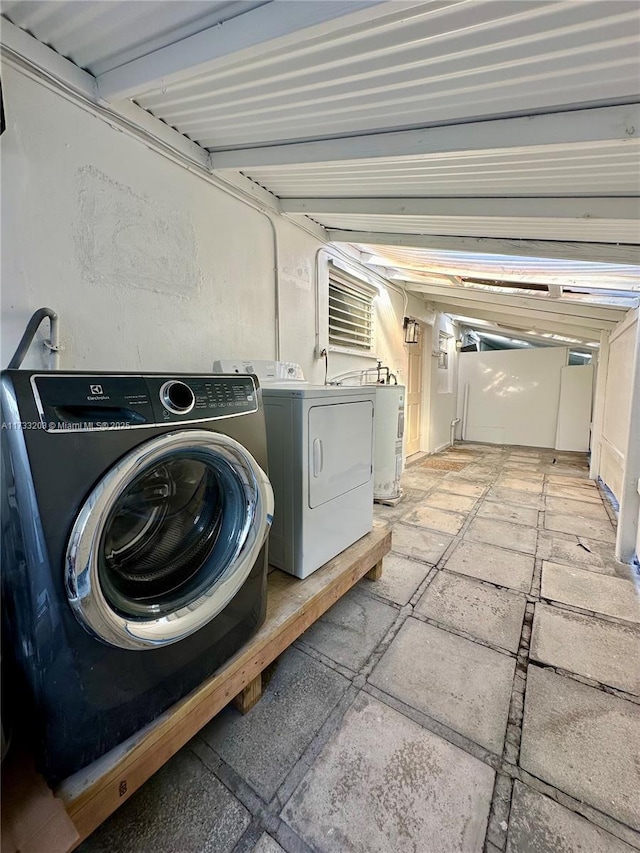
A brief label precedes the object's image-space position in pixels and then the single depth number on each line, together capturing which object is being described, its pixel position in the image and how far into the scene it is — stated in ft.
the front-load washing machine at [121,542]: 2.60
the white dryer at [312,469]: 5.28
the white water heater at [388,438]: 11.71
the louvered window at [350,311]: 11.21
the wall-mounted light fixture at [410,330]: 16.37
